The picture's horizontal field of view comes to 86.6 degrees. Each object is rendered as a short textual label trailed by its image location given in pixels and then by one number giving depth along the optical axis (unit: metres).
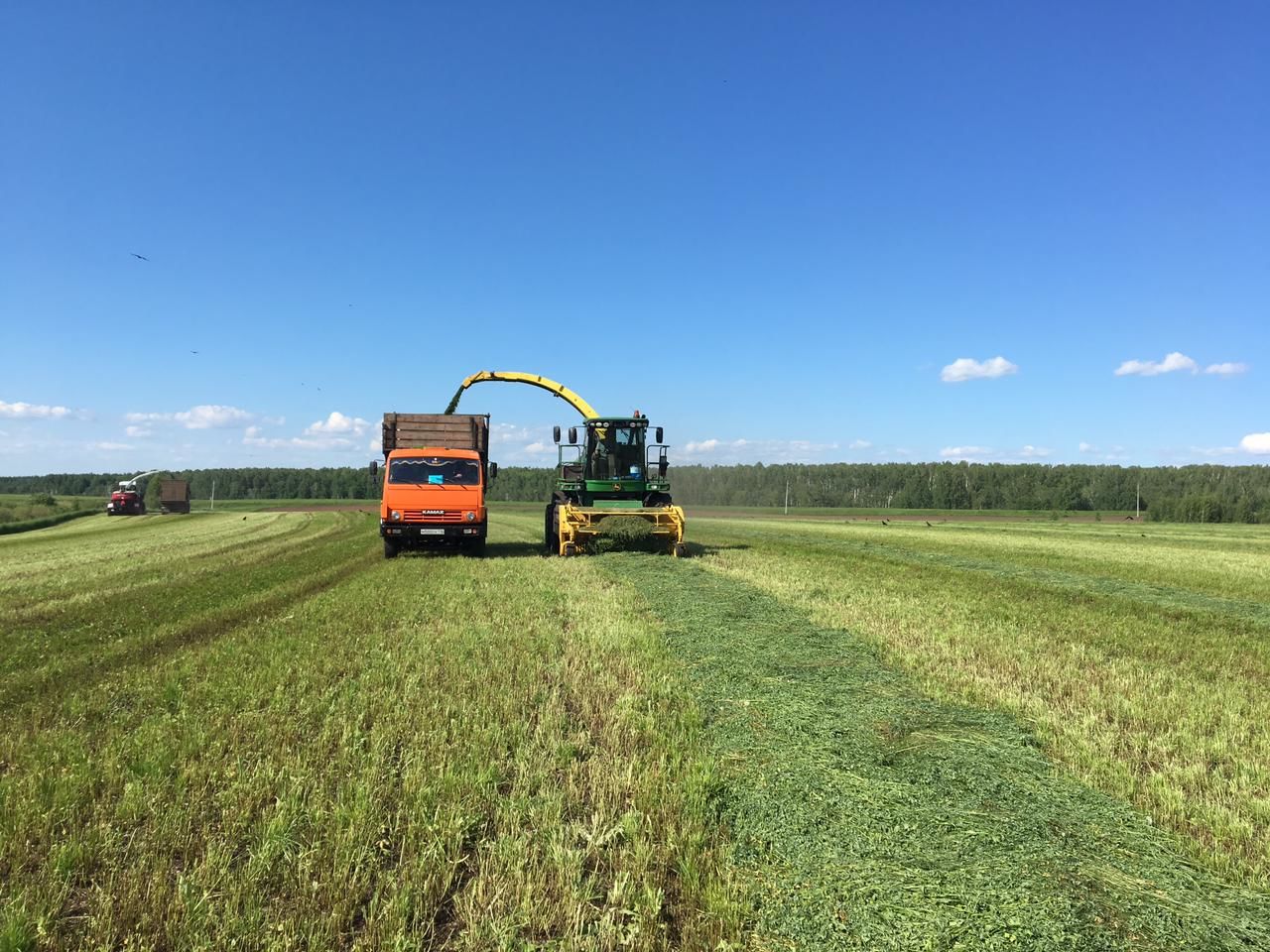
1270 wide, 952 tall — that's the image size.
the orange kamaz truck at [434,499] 16.19
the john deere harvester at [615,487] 16.95
